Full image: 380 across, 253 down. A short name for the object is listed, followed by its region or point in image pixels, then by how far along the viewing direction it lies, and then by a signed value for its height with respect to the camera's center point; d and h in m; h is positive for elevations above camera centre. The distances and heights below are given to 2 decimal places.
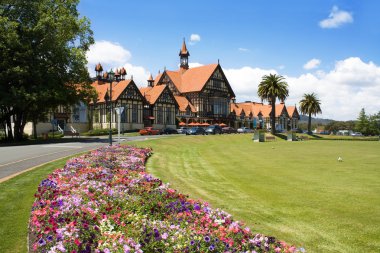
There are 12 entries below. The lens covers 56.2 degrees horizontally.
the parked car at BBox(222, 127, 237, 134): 68.36 -1.64
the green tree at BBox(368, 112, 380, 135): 114.75 -1.38
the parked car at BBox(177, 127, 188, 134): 64.93 -1.49
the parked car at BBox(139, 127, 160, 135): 56.78 -1.28
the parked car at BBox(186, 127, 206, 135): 54.74 -1.32
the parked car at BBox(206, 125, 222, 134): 58.28 -1.25
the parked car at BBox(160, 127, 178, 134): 62.12 -1.40
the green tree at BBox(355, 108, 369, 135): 115.31 -1.00
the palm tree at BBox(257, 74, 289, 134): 60.38 +5.66
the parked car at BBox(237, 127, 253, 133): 79.12 -1.86
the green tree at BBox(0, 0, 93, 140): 34.12 +7.16
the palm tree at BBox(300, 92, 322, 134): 79.44 +3.56
